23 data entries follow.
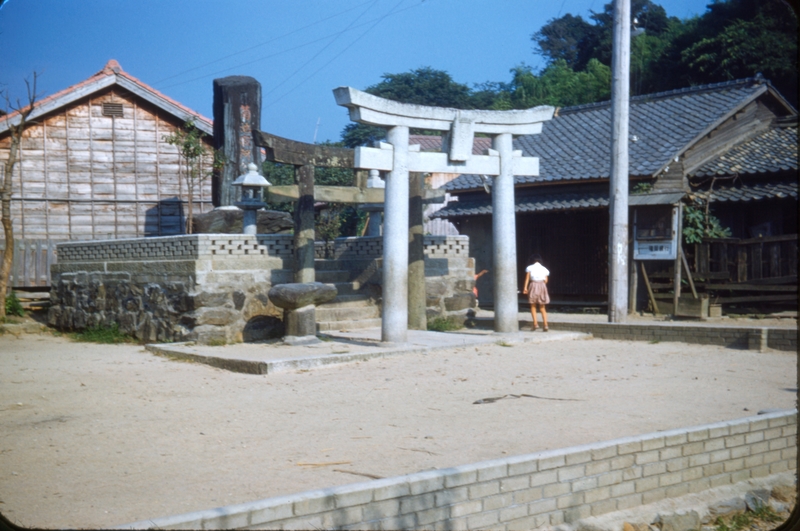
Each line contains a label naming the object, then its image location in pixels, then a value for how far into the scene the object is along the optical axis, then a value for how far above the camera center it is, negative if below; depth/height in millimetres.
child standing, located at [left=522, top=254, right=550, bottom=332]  13328 -449
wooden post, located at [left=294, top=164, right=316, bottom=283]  11734 +485
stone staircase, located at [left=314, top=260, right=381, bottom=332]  12812 -766
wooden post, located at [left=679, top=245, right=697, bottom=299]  16141 -268
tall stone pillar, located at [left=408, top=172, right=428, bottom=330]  12859 -62
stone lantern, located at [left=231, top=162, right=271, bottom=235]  12512 +952
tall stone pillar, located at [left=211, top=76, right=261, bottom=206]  14641 +2651
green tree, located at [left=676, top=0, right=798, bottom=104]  25969 +7232
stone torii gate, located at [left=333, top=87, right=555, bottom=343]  10953 +1433
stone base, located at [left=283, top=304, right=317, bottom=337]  10805 -849
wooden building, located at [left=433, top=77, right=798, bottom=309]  17000 +1785
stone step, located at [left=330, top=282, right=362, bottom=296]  13406 -488
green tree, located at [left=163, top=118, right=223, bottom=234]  16281 +2342
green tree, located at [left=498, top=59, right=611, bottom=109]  34531 +8346
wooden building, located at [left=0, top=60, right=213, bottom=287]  17484 +2212
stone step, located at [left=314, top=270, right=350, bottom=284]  13227 -282
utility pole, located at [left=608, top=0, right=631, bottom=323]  13820 +1447
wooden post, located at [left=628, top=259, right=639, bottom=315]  16922 -731
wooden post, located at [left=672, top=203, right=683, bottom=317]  16172 -395
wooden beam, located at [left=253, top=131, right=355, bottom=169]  11438 +1649
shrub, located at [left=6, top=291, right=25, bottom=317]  15031 -865
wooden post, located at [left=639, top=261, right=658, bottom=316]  16681 -744
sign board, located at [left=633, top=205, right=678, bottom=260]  16281 +546
